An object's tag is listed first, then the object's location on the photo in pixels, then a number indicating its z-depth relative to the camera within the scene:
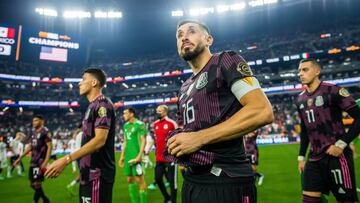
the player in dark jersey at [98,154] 3.62
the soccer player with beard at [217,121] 1.76
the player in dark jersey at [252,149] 9.55
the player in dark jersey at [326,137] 3.58
